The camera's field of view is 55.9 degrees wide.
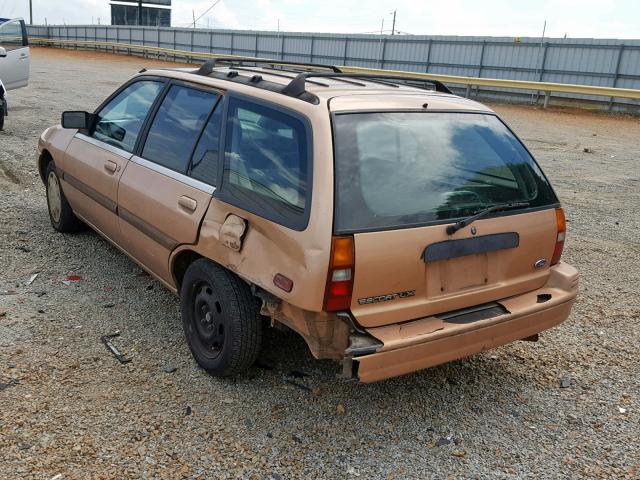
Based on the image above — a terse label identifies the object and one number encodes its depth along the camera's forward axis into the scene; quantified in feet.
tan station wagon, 9.26
